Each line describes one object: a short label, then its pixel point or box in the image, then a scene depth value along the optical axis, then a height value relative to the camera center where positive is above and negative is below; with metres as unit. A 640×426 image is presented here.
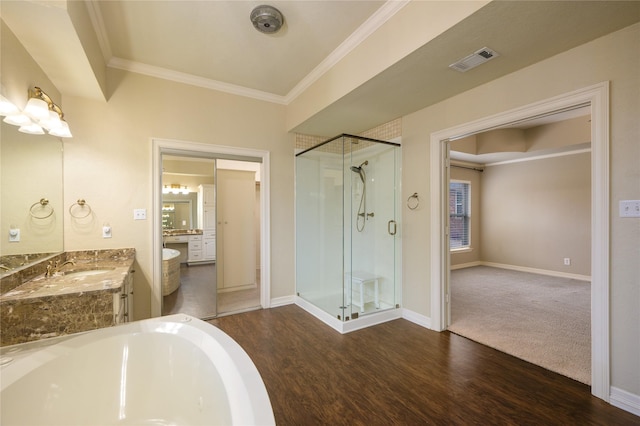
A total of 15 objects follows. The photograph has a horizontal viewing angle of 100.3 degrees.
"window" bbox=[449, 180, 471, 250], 6.47 -0.09
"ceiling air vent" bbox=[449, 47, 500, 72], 1.91 +1.13
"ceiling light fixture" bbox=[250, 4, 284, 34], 2.03 +1.52
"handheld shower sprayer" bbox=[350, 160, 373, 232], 3.49 +0.13
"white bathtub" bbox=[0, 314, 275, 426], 1.21 -0.86
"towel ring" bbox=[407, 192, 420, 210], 3.09 +0.11
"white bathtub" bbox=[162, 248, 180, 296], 3.15 -0.76
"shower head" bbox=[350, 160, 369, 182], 3.46 +0.54
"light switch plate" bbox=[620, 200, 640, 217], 1.66 +0.01
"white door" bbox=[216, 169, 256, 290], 3.97 -0.27
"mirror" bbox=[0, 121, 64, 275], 1.69 +0.11
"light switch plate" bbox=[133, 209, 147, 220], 2.83 -0.02
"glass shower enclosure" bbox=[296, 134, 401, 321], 3.33 -0.19
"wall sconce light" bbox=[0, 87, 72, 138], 1.65 +0.69
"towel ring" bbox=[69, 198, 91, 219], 2.56 +0.06
